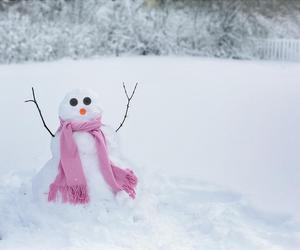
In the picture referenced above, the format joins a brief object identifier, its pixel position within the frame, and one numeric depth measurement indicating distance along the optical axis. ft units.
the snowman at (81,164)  10.23
